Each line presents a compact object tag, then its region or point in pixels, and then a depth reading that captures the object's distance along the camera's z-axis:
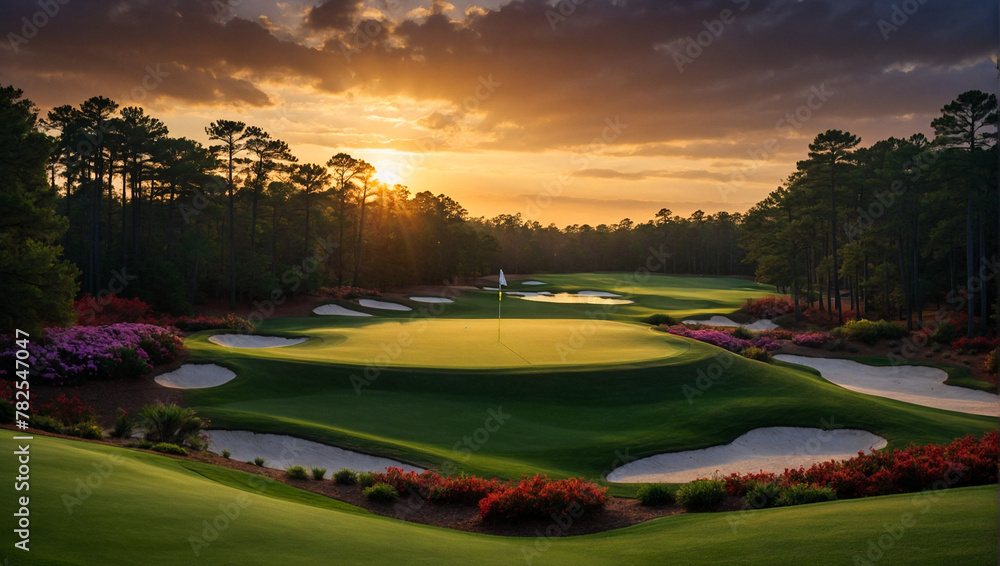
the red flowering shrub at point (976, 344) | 30.84
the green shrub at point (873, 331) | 34.62
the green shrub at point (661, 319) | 40.41
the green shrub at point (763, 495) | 9.63
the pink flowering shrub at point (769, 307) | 47.59
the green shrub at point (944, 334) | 33.62
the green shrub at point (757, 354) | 25.42
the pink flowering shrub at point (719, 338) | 28.94
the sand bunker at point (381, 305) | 50.84
